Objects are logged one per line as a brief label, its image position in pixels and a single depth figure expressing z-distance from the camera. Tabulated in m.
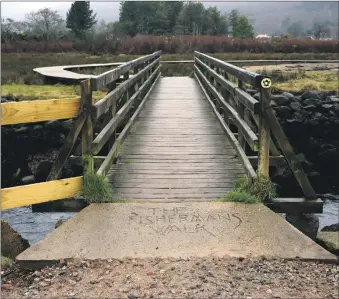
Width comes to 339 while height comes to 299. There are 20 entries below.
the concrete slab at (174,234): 4.45
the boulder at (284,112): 18.02
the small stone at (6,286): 4.07
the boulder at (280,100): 18.34
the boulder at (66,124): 16.25
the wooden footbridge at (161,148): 5.62
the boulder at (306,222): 6.60
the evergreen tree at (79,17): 63.34
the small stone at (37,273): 4.20
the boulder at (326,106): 18.69
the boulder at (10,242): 5.81
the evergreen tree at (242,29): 80.81
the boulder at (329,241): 7.01
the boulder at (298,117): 18.11
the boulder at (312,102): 18.77
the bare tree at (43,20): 74.91
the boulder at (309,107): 18.52
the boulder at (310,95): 19.17
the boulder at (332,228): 9.38
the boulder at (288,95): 18.61
